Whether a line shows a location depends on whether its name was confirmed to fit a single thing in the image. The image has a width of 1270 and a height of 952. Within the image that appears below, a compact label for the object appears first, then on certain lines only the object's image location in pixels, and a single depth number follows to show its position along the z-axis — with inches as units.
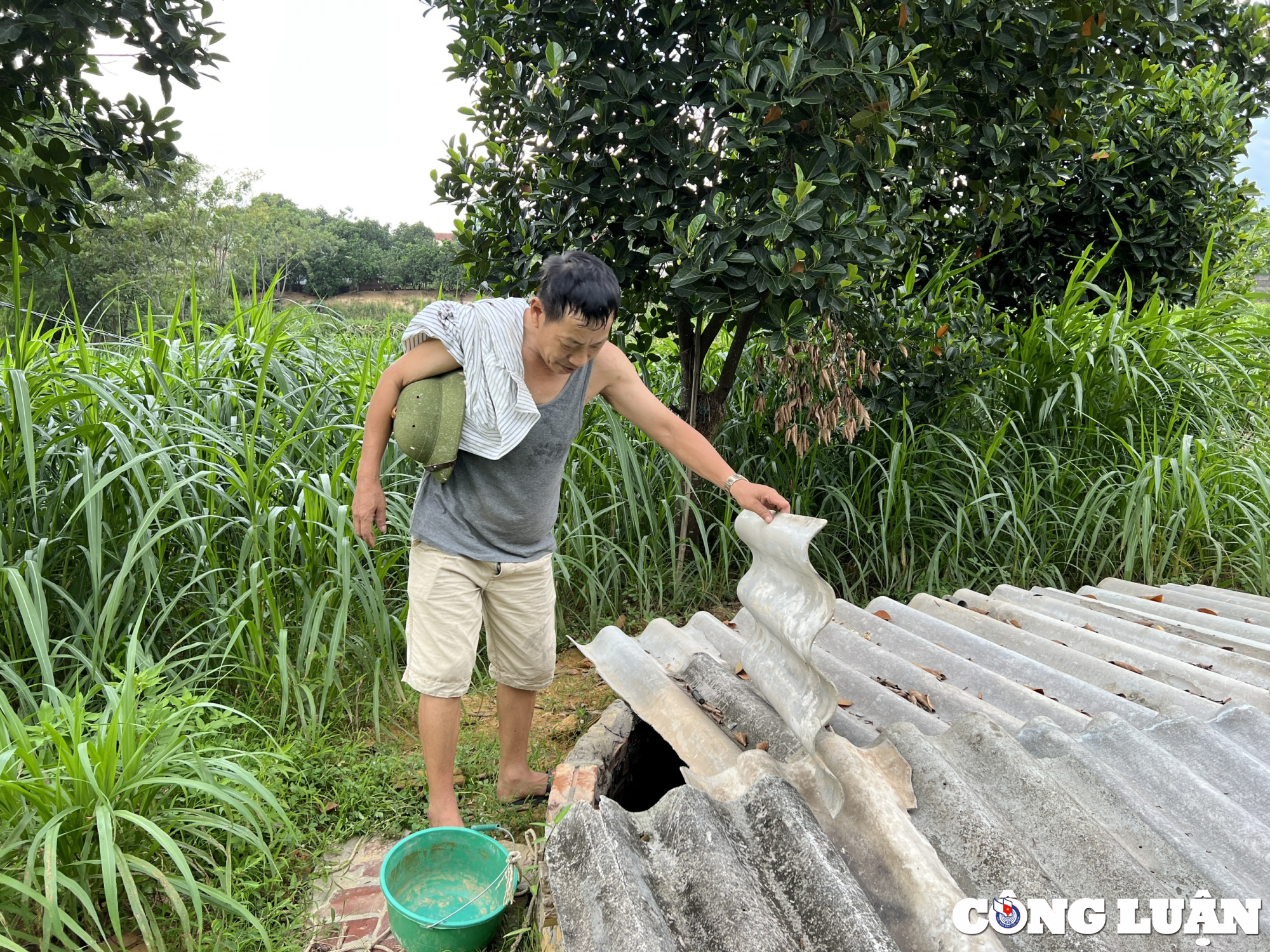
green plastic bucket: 77.5
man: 89.2
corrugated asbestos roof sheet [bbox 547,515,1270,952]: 57.6
